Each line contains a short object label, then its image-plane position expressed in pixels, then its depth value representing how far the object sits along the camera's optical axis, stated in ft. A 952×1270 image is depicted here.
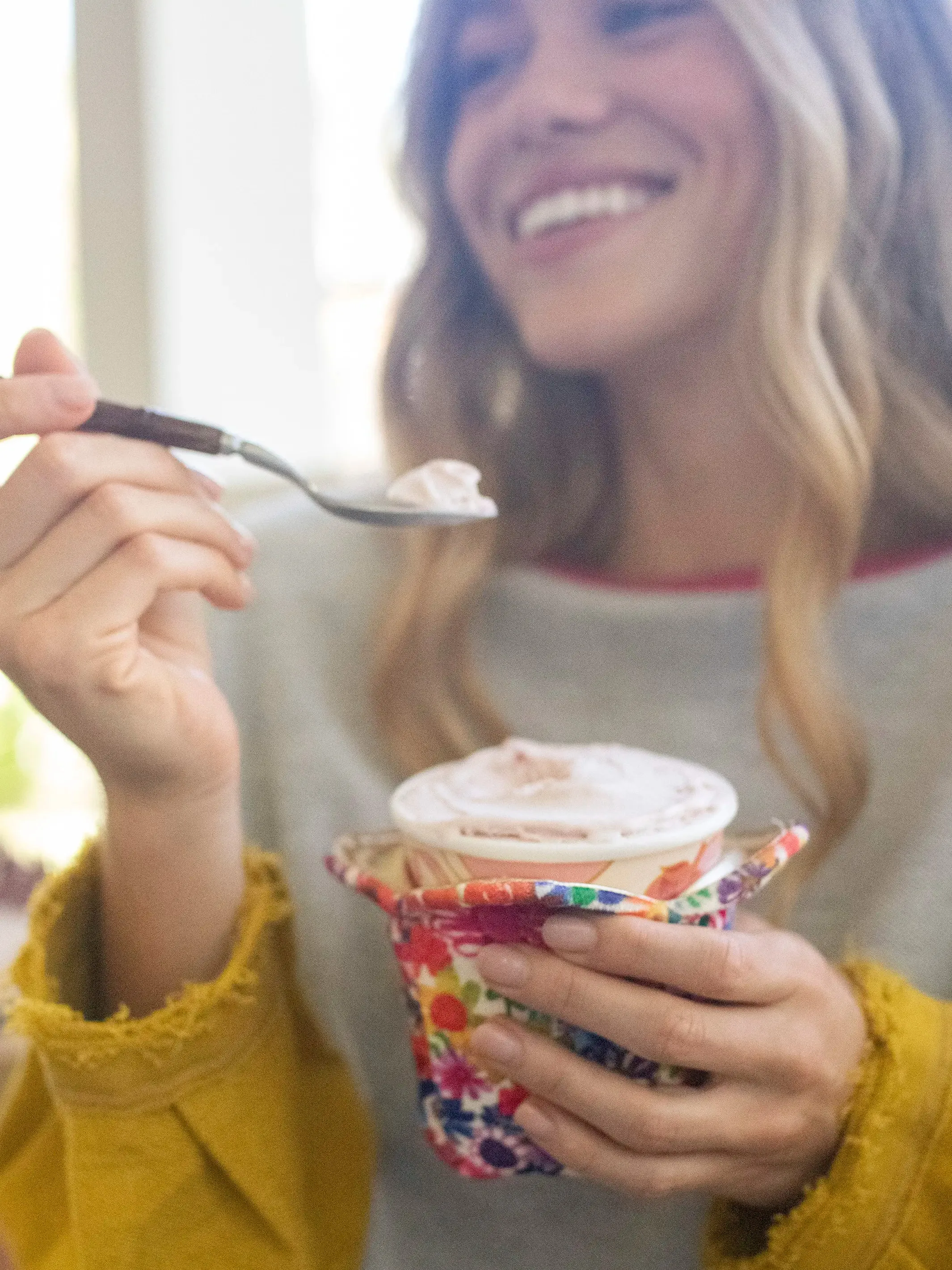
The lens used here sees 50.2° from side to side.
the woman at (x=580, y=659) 1.73
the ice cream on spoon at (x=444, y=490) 2.10
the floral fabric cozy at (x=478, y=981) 1.49
